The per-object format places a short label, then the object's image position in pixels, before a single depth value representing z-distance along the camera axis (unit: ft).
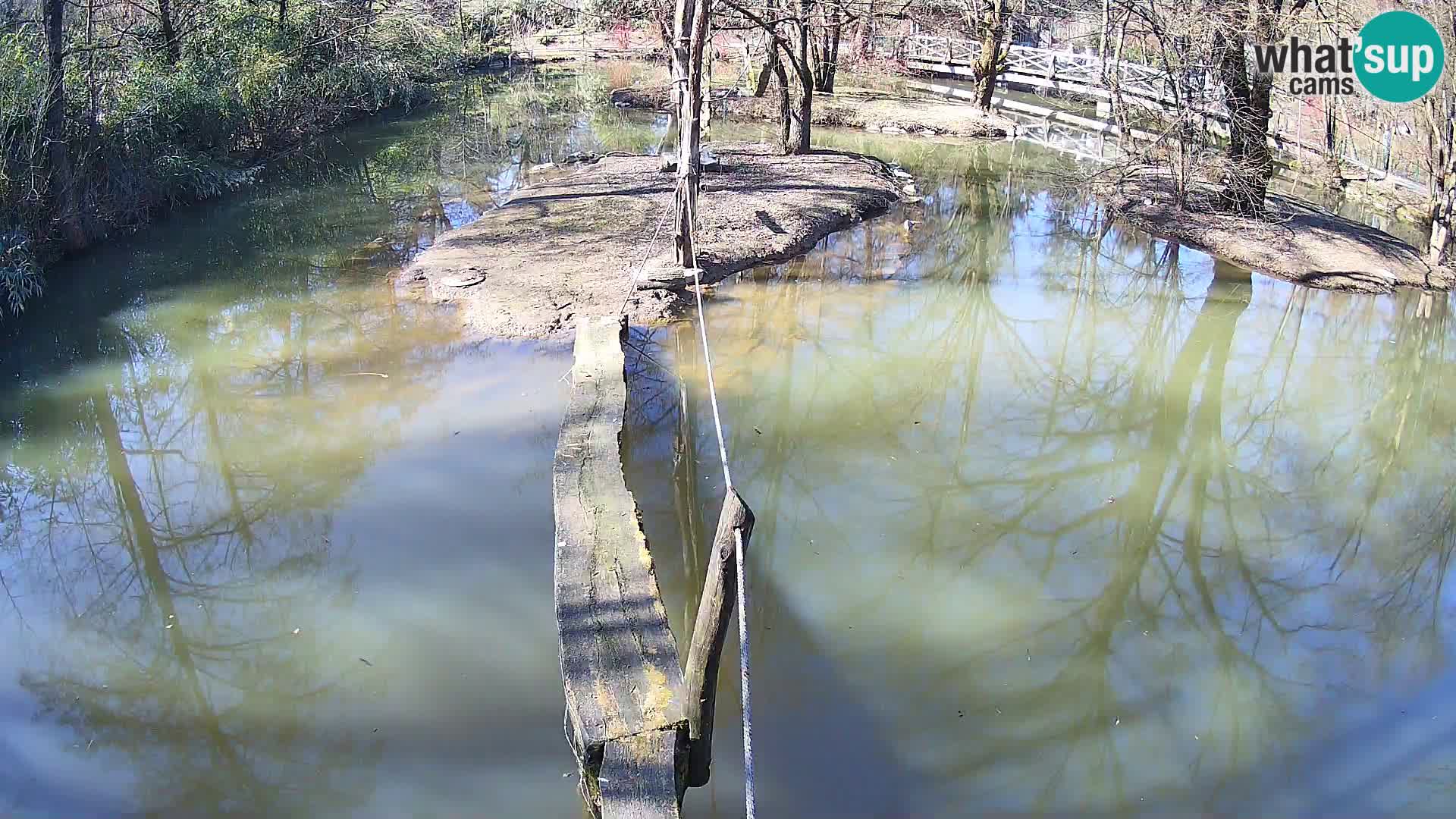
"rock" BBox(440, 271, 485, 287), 29.22
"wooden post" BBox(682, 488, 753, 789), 11.21
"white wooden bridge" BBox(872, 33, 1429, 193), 37.96
